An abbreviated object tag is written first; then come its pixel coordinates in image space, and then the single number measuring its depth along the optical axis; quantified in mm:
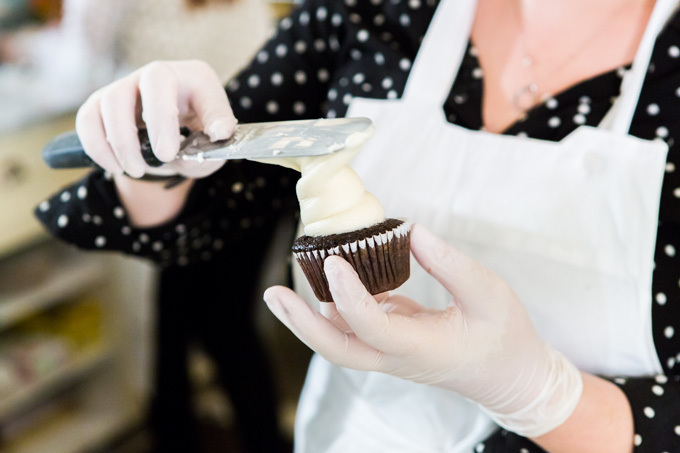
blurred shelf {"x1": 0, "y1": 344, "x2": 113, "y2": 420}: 1513
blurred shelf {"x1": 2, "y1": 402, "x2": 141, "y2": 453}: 1604
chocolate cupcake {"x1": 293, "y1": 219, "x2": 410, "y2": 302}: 550
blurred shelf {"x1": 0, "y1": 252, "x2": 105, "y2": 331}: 1452
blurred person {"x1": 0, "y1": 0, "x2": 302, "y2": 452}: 1371
